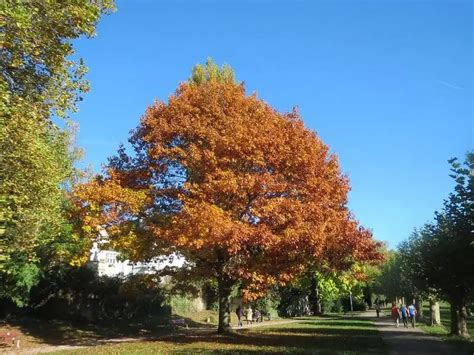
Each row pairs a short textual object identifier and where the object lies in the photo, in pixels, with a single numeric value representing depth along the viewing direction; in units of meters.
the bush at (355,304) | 80.65
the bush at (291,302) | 61.38
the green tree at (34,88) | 11.82
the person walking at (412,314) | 35.38
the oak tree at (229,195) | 21.67
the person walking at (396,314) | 37.57
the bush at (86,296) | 31.27
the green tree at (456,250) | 17.70
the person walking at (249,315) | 43.59
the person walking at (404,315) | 36.00
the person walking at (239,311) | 38.78
